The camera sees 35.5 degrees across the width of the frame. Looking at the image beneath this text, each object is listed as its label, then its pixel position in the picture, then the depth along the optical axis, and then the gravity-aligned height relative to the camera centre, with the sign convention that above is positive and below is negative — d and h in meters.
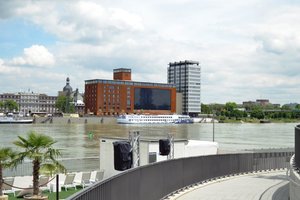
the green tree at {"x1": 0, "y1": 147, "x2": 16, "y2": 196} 15.90 -1.52
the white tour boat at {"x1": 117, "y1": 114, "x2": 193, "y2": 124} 178.75 -2.12
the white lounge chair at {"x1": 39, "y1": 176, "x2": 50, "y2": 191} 19.22 -2.87
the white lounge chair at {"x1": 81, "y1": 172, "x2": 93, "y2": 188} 20.58 -2.91
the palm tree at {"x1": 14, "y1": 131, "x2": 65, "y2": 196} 15.45 -1.33
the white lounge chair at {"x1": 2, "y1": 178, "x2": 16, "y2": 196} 18.52 -3.00
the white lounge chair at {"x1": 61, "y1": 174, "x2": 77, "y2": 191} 19.88 -2.96
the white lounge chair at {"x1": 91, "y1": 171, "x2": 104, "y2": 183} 20.98 -2.82
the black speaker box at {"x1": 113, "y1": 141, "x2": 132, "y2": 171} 13.70 -1.22
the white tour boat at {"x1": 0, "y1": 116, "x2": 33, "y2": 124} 184.20 -3.05
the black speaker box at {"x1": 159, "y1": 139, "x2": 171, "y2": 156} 18.50 -1.31
